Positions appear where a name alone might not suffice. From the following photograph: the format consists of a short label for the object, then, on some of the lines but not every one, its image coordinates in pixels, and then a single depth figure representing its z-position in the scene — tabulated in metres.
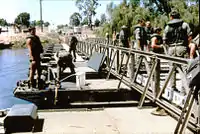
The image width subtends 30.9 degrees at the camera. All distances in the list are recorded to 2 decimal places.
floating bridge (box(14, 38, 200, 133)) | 5.54
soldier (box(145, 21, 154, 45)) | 12.37
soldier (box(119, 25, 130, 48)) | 13.06
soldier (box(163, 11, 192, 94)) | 6.95
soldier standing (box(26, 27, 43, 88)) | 9.16
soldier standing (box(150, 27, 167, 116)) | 6.86
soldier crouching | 10.86
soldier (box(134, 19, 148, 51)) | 11.25
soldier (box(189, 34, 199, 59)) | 6.37
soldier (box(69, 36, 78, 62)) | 19.39
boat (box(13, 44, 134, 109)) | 9.21
